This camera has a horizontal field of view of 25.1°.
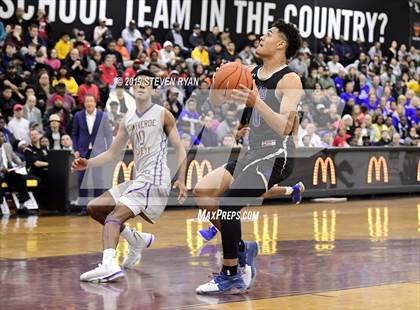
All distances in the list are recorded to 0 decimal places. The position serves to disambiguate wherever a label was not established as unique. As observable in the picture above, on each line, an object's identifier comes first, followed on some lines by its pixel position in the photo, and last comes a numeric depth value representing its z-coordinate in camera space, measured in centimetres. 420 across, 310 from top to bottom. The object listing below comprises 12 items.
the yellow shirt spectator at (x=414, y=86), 2924
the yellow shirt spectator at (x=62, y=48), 2102
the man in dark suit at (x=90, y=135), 1641
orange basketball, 840
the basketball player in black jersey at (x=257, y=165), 879
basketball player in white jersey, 972
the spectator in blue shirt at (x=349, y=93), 2526
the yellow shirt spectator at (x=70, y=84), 1966
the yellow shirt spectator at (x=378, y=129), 2384
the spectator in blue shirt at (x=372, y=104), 2584
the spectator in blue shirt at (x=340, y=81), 2597
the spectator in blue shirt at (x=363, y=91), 2593
